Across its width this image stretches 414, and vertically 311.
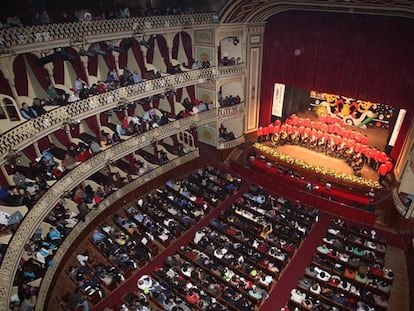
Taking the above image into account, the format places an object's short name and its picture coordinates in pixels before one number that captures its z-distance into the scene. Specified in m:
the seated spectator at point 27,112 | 12.26
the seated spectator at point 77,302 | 12.74
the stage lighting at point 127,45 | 16.27
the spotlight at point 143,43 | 16.80
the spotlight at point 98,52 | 14.63
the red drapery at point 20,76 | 13.68
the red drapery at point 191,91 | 22.28
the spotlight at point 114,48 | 15.72
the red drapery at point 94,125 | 17.58
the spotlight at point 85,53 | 13.91
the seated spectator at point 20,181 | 12.43
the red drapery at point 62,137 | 16.20
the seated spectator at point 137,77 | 17.11
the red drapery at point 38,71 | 14.05
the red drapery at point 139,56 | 18.62
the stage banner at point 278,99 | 25.11
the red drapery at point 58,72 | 15.25
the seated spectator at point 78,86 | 14.92
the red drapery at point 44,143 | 15.54
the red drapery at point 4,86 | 12.73
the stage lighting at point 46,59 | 12.90
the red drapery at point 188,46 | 20.61
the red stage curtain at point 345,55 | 17.20
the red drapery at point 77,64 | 15.98
